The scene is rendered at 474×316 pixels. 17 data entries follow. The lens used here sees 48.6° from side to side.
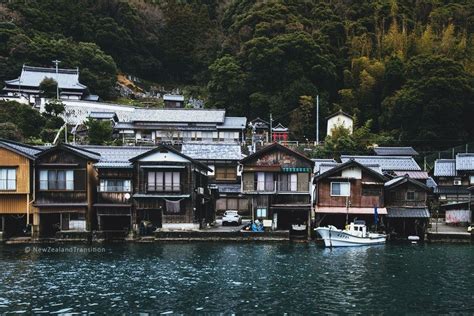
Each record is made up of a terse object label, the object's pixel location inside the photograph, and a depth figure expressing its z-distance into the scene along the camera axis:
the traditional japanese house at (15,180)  41.22
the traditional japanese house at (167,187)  42.66
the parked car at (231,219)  47.75
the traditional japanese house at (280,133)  75.00
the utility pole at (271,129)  74.66
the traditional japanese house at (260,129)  75.38
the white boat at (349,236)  39.03
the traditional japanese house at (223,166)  53.75
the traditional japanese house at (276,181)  44.31
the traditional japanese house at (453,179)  52.79
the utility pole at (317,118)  72.81
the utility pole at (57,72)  85.69
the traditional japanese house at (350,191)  43.09
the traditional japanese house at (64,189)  41.75
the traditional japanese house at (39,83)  86.94
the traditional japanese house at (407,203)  43.19
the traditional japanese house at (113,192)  42.41
